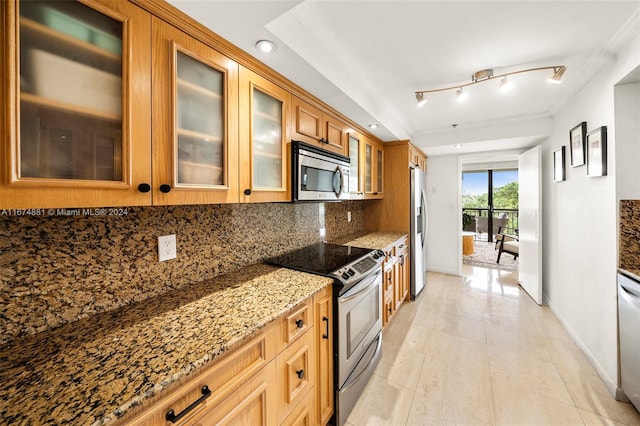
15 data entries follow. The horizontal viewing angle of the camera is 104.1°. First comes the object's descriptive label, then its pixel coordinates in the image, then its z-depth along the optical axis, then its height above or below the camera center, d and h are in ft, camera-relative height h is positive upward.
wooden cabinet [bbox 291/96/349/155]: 5.76 +2.25
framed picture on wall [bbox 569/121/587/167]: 7.22 +2.07
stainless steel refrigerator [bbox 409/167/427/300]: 10.94 -0.81
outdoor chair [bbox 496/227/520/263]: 14.50 -2.01
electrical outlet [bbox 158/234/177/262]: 4.16 -0.57
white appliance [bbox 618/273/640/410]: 5.05 -2.62
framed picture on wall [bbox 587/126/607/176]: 6.10 +1.51
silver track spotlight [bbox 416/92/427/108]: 7.70 +3.55
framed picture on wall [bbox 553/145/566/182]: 8.76 +1.68
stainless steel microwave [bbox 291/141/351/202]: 5.53 +0.99
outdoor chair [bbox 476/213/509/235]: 22.67 -1.05
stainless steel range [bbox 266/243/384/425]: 5.08 -2.24
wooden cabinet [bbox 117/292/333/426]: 2.56 -2.19
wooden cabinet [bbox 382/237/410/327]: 8.39 -2.49
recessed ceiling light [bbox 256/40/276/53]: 4.18 +2.87
